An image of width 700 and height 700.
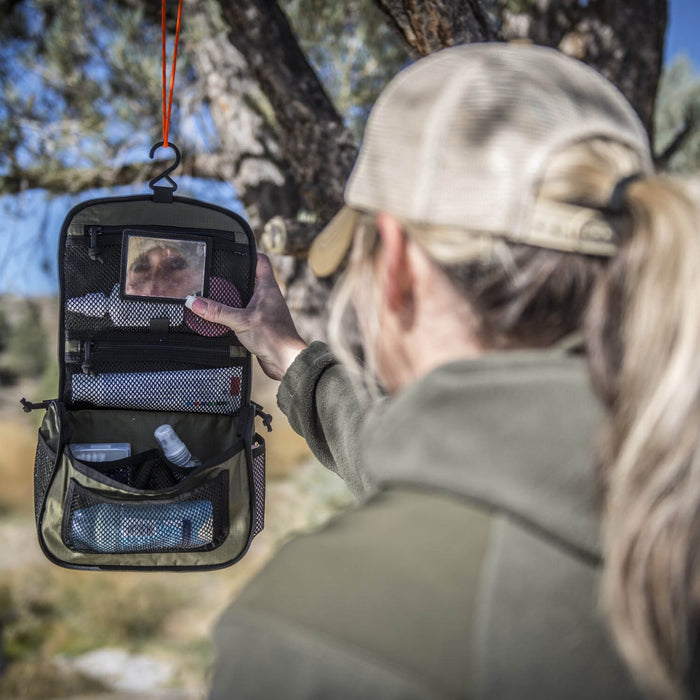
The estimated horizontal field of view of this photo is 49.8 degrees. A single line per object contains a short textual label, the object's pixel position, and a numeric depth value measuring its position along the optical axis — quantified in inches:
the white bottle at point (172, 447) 60.0
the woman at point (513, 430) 23.2
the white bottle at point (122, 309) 59.3
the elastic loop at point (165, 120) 56.8
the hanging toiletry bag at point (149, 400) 56.2
